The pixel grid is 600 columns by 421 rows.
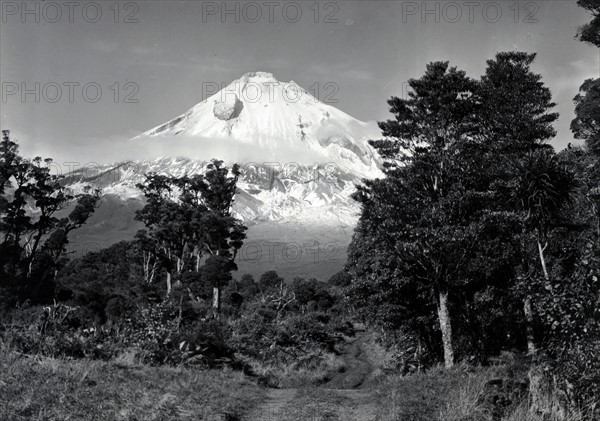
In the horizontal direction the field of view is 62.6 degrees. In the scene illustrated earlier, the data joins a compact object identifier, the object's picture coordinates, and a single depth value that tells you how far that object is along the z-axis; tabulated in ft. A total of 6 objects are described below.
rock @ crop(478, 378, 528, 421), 29.99
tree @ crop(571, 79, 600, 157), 74.69
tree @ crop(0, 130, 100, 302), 112.57
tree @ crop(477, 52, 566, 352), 60.95
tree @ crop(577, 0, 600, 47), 65.72
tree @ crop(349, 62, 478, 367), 59.00
